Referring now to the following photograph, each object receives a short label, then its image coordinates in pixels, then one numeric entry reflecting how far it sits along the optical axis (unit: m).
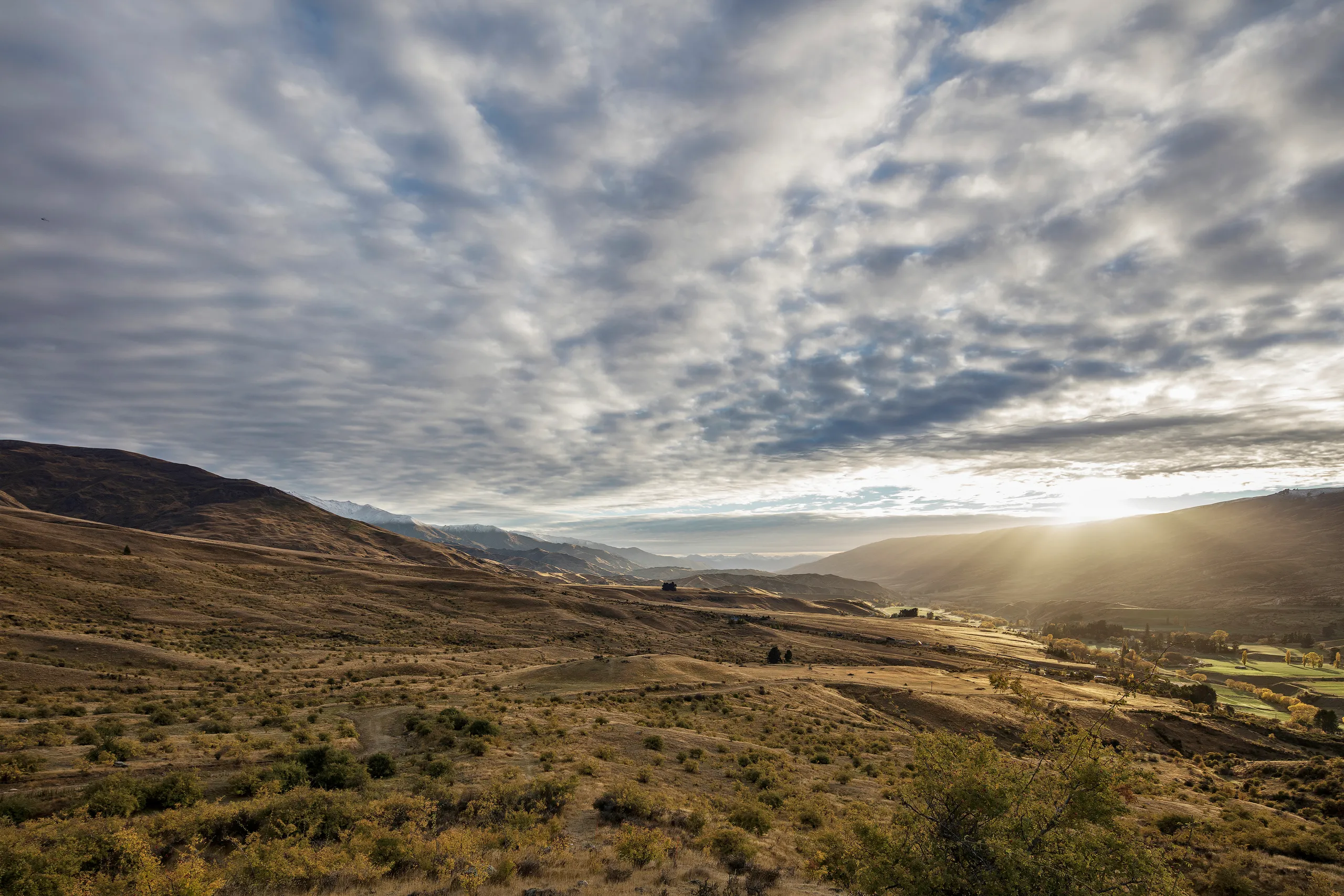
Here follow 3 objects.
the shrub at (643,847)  15.52
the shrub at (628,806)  19.48
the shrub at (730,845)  16.33
